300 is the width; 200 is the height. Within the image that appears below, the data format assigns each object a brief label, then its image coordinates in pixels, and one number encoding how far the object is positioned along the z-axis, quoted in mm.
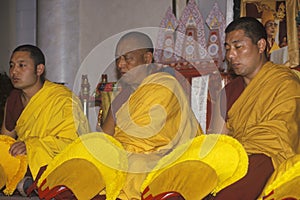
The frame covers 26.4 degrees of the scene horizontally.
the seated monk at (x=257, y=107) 3727
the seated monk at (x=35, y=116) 4754
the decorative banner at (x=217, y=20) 6410
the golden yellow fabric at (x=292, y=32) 5949
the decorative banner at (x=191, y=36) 6422
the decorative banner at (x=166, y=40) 6621
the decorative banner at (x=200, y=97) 6105
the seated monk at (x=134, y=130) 4051
